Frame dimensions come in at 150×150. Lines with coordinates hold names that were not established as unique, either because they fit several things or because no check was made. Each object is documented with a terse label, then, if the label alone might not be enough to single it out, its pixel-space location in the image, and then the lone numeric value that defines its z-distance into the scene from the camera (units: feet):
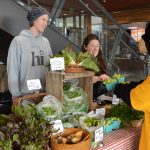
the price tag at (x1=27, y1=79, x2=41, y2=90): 6.51
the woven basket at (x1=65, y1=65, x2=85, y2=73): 6.63
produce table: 6.25
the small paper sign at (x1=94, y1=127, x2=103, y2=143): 5.83
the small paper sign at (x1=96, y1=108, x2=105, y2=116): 7.11
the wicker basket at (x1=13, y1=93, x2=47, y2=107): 6.33
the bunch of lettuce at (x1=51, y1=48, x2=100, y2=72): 6.75
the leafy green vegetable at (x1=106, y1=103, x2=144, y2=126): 7.31
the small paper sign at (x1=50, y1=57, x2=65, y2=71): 6.43
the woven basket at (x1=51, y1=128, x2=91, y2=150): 5.15
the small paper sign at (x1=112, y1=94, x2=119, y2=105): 8.05
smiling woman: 10.29
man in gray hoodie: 8.61
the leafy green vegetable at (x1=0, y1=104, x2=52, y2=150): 4.93
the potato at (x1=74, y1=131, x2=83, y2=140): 5.60
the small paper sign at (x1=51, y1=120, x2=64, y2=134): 5.74
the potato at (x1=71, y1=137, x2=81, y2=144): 5.43
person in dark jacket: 5.49
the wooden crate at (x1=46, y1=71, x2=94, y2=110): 6.36
